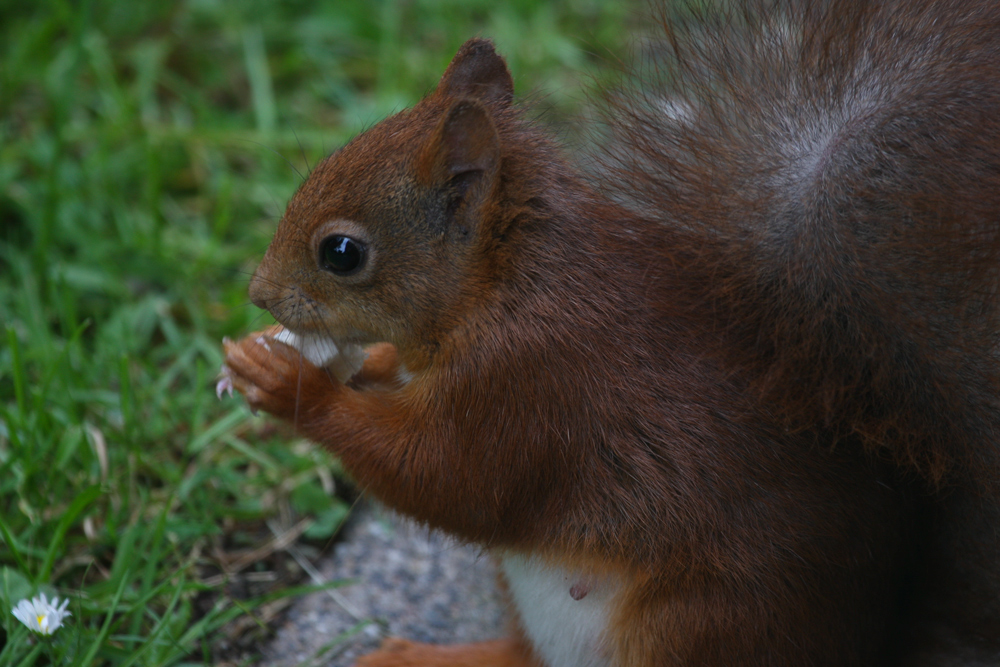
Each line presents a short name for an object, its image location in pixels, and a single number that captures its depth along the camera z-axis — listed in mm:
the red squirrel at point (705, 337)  1438
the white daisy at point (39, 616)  1476
